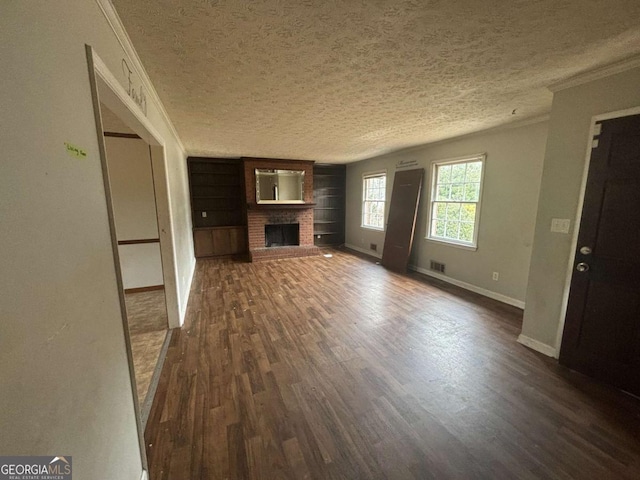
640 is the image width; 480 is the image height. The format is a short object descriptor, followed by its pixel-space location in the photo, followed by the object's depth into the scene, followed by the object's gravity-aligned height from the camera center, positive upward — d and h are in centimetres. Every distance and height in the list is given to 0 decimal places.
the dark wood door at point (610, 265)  180 -49
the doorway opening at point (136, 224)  331 -32
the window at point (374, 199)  587 +7
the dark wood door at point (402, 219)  475 -34
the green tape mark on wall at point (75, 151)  80 +17
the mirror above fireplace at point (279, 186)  588 +39
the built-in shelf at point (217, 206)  591 -9
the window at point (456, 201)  382 +1
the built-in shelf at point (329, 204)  709 -6
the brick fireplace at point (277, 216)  576 -34
